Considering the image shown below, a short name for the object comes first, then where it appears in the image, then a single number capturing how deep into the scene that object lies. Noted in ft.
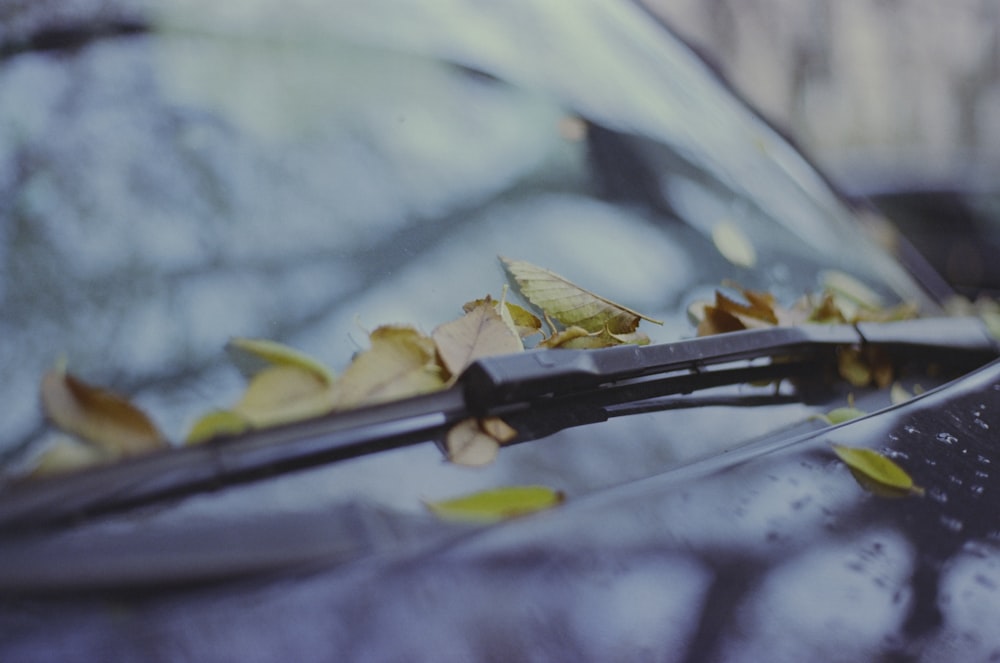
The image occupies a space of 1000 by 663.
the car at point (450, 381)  1.60
